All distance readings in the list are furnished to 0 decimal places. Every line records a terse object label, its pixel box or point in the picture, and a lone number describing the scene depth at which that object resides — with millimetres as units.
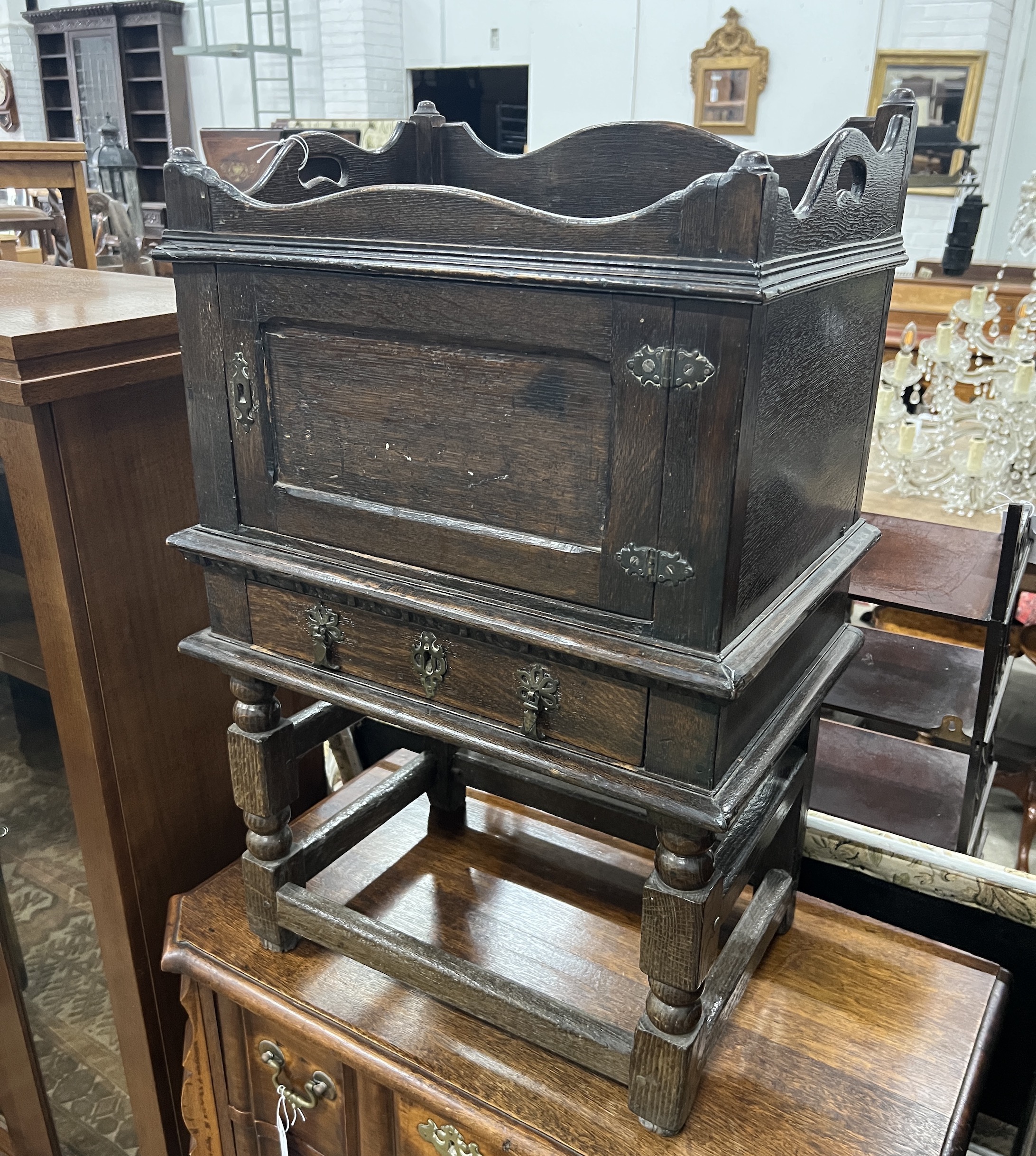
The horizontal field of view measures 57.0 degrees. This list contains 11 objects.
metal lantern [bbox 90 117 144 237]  6215
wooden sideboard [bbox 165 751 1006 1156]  920
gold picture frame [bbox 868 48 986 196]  6242
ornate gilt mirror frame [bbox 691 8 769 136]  6816
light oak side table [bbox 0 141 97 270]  1939
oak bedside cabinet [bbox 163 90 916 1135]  674
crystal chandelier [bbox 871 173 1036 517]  2979
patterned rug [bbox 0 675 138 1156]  1275
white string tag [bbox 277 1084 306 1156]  1151
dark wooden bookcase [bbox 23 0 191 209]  9281
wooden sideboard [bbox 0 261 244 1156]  1021
